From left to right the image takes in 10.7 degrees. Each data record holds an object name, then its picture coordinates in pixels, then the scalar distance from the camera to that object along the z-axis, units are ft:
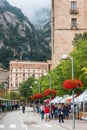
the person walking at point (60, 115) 161.72
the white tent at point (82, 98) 162.32
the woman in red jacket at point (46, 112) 177.33
